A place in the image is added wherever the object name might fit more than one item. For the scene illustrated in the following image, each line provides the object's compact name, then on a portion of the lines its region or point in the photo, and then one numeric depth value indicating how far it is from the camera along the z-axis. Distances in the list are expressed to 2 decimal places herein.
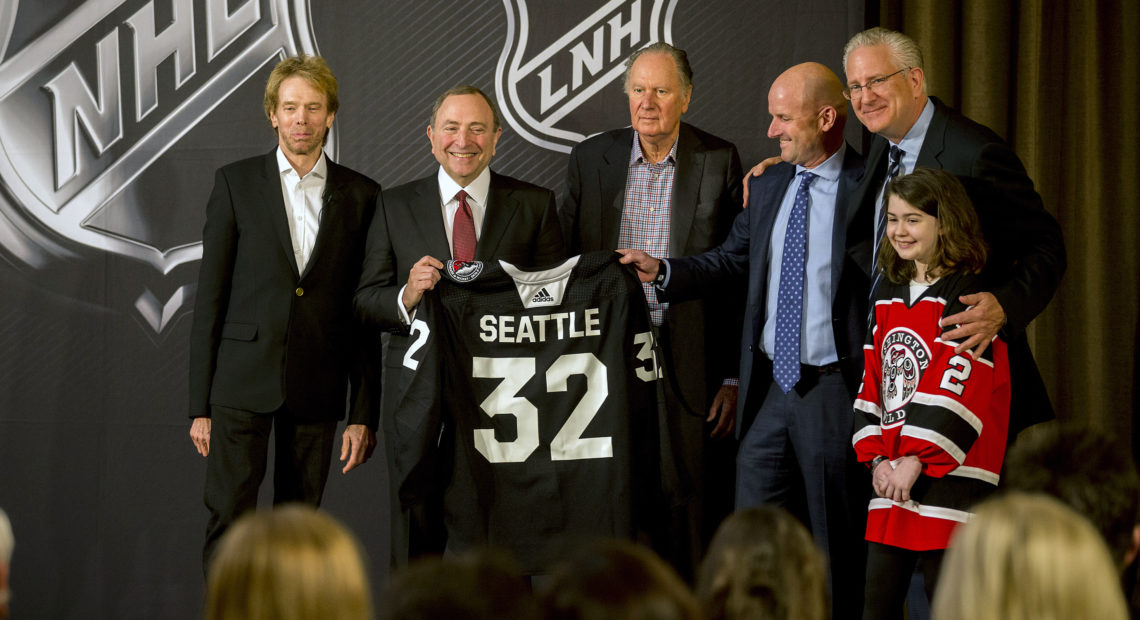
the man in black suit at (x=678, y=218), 7.12
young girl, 5.41
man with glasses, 5.63
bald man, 6.41
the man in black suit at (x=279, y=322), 6.84
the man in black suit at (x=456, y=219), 6.80
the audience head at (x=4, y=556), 2.98
